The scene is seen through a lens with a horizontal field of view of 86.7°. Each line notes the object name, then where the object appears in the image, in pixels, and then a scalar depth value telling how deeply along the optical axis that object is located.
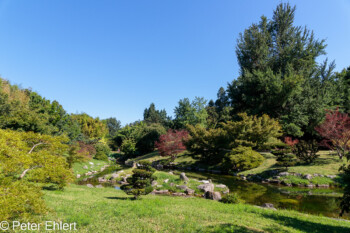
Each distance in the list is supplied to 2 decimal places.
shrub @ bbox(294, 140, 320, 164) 19.88
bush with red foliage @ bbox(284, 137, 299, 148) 25.48
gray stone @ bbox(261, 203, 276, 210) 9.92
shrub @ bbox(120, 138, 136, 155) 41.03
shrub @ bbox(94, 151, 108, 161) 32.19
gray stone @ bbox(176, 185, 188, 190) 14.20
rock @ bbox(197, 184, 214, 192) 13.85
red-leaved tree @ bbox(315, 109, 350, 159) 19.58
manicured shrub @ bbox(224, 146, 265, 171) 20.13
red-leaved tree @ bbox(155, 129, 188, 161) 30.52
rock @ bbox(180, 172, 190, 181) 15.73
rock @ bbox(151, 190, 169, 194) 13.98
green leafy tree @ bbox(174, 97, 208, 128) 40.75
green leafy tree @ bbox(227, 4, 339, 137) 27.42
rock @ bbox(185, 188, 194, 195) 13.69
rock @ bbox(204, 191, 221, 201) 11.57
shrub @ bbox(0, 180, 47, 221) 4.12
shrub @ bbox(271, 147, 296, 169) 18.62
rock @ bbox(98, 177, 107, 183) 18.08
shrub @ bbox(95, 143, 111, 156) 35.77
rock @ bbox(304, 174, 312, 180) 16.58
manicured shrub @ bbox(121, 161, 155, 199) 9.20
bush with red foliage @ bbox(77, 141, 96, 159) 28.77
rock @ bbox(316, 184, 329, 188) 15.61
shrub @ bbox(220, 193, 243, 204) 10.30
